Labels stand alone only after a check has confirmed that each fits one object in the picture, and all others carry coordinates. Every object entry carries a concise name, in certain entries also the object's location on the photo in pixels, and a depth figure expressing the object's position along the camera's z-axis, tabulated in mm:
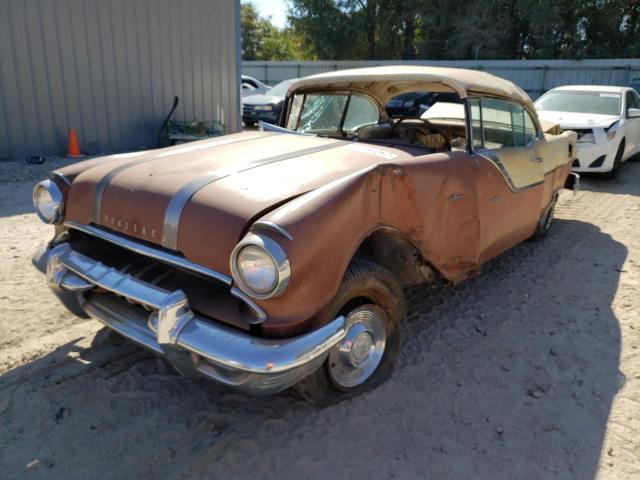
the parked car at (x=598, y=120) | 7895
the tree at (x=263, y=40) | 38750
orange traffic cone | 8398
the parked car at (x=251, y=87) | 15130
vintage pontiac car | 2059
